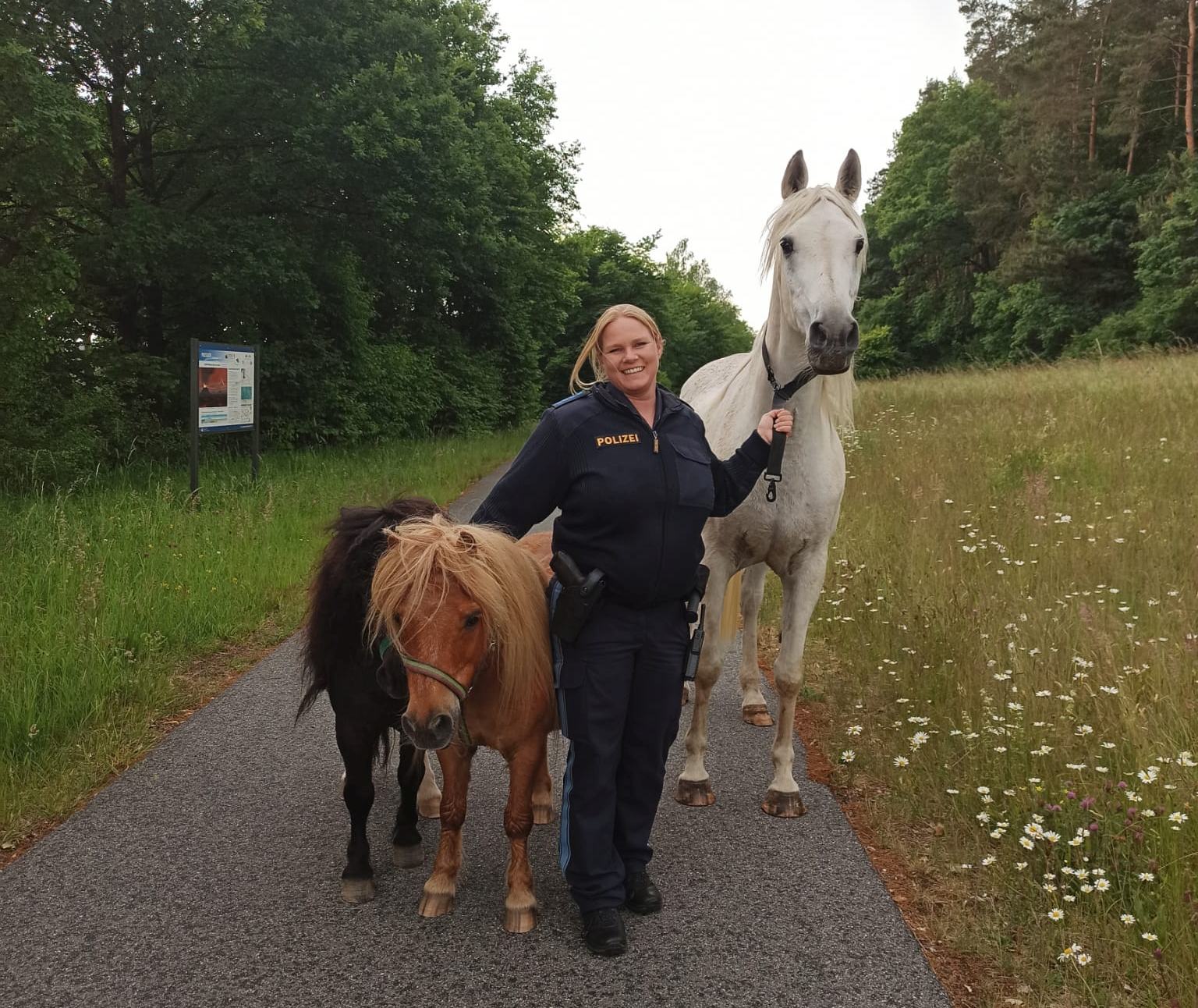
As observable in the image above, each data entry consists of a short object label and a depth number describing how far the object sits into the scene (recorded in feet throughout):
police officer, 9.25
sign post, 29.25
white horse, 11.12
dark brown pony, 9.75
